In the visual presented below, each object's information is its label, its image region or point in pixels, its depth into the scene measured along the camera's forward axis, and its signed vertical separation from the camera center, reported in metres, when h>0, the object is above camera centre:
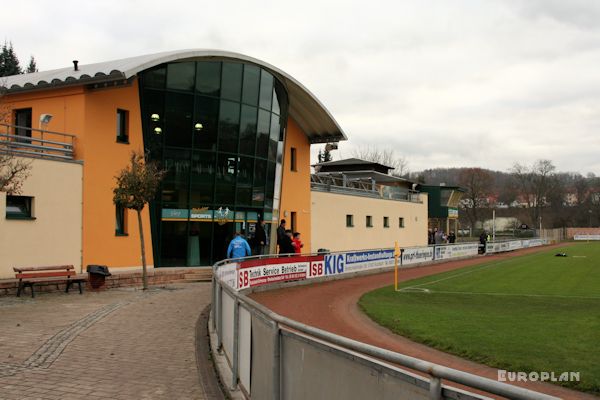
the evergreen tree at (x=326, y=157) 91.56 +9.49
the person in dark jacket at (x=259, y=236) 23.88 -0.96
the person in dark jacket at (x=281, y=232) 21.59 -0.72
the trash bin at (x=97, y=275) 17.47 -1.95
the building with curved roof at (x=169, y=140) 21.27 +3.20
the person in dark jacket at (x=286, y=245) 21.81 -1.23
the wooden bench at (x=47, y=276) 15.66 -1.87
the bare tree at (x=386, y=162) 102.28 +9.55
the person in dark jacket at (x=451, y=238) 56.68 -2.46
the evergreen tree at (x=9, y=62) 62.53 +17.52
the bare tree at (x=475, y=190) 107.12 +4.61
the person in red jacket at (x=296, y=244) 23.00 -1.24
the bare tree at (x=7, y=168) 12.38 +1.05
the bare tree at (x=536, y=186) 113.38 +5.74
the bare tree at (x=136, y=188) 17.95 +0.82
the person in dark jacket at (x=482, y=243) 48.34 -2.52
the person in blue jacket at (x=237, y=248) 18.60 -1.15
